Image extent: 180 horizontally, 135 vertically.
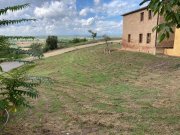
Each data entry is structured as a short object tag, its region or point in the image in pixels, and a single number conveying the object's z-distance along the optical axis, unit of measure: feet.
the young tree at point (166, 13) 5.32
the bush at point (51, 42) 66.76
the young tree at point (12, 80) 5.05
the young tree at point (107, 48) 45.68
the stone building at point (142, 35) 38.81
